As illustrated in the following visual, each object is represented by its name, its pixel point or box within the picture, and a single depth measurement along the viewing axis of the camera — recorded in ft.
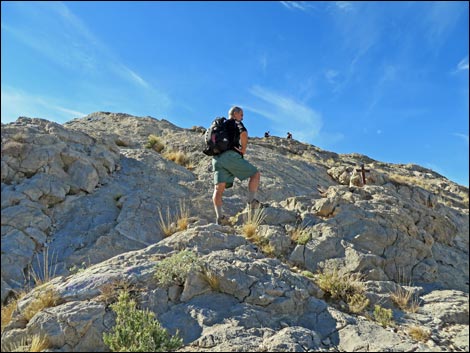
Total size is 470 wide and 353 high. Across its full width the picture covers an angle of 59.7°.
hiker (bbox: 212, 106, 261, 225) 25.83
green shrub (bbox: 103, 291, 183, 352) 15.06
